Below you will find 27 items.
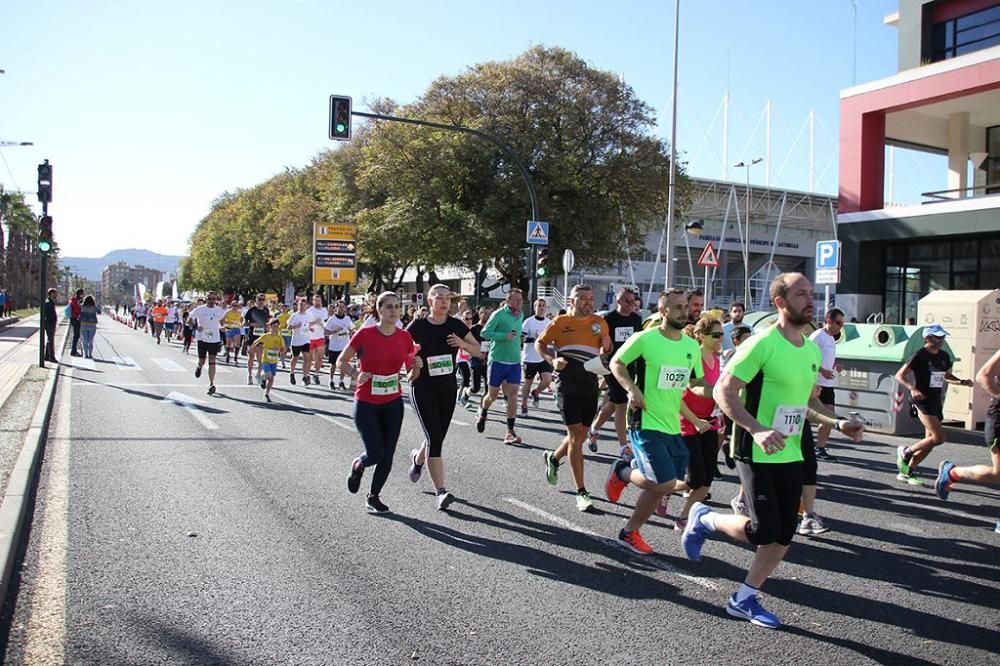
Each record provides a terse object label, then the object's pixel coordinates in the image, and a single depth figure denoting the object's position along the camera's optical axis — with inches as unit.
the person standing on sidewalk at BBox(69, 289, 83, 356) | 976.3
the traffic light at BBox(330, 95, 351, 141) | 689.8
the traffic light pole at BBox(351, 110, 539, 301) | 701.9
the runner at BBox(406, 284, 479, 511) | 276.2
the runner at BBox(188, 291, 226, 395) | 620.1
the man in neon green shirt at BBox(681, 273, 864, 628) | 169.8
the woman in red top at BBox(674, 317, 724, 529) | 245.8
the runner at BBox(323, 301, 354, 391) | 689.0
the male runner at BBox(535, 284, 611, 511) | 284.7
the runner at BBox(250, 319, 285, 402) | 582.2
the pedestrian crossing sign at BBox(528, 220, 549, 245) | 791.5
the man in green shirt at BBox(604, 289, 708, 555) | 219.1
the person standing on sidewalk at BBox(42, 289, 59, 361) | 775.7
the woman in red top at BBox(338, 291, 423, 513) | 267.7
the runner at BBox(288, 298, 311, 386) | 709.3
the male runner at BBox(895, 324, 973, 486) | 333.1
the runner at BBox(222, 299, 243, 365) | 833.5
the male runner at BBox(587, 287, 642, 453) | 358.9
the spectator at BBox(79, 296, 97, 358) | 956.6
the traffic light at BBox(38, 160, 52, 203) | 751.1
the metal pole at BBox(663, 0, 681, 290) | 952.3
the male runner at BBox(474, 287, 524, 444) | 427.2
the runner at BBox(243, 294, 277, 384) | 643.5
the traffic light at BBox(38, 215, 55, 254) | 755.4
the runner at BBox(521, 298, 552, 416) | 529.3
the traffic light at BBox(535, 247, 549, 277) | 784.9
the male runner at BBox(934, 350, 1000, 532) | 249.8
